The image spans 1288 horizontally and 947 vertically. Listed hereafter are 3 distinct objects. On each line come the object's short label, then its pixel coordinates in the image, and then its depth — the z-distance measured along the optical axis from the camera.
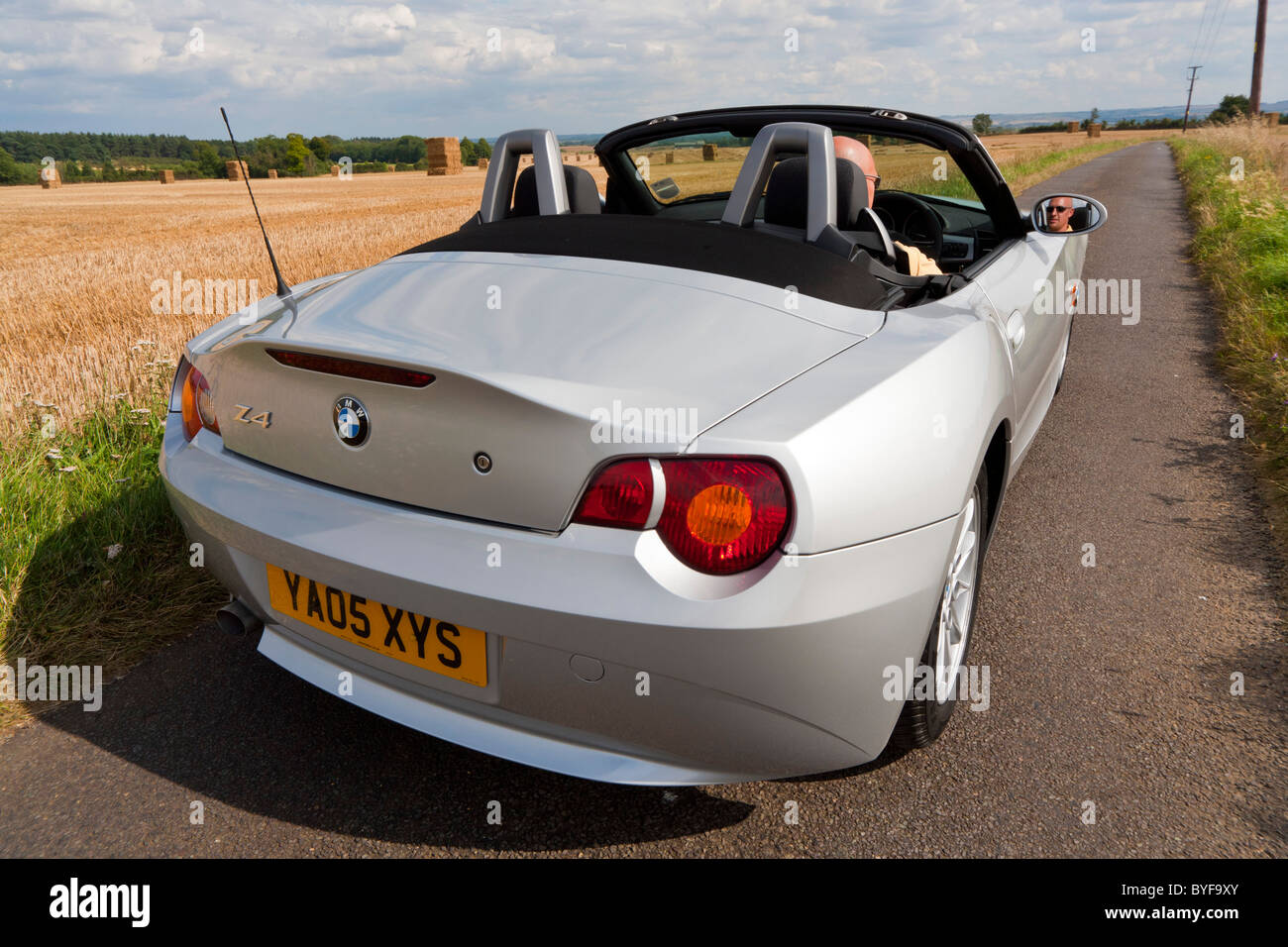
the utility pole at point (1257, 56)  34.41
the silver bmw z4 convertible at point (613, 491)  1.62
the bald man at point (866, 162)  3.20
